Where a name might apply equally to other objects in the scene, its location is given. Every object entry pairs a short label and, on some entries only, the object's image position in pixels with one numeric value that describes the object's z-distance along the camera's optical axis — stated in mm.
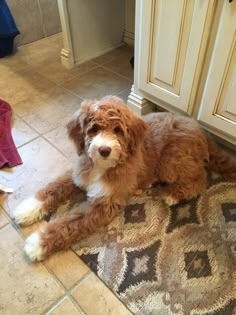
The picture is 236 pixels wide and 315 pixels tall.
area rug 1080
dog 1080
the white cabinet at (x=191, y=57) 1274
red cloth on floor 1597
